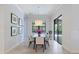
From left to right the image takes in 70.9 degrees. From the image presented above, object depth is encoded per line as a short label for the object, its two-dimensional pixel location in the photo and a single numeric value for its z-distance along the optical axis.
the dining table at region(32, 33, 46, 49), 2.24
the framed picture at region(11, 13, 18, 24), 2.17
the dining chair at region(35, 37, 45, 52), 2.23
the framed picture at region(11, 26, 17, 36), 2.20
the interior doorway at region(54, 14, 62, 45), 2.64
